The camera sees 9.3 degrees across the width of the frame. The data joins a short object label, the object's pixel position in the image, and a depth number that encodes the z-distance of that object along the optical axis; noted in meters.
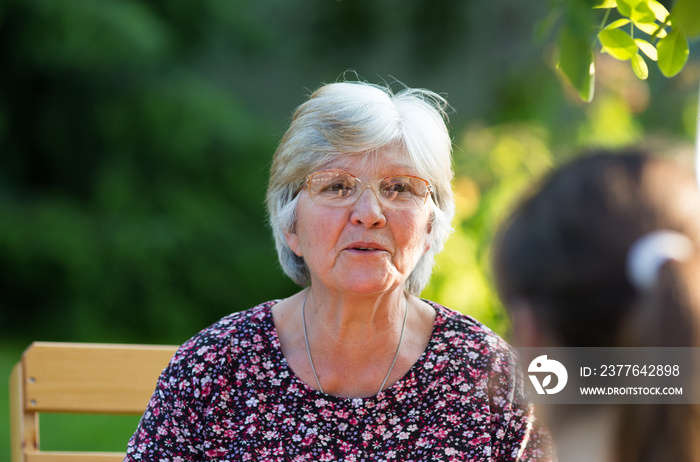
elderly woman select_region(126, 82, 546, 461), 4.31
